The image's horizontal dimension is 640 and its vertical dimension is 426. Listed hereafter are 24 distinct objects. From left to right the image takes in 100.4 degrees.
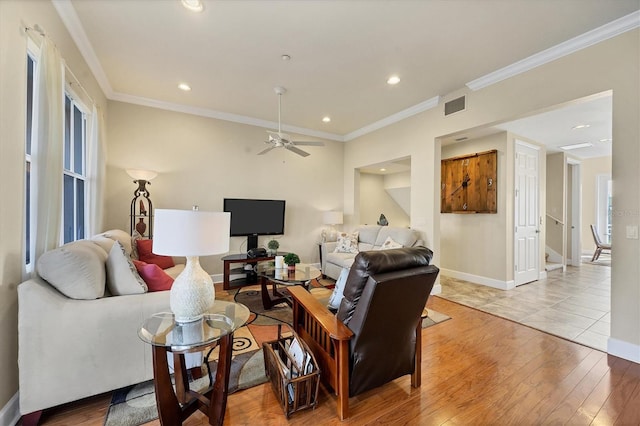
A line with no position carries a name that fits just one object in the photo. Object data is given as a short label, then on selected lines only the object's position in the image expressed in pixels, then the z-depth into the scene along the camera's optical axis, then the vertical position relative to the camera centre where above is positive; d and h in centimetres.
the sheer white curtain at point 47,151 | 176 +40
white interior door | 462 +0
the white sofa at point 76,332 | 150 -73
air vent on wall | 359 +149
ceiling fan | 355 +96
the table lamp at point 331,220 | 544 -16
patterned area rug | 166 -125
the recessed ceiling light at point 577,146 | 534 +141
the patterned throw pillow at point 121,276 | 186 -47
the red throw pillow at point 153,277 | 211 -53
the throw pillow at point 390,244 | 417 -49
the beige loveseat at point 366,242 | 420 -51
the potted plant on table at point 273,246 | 438 -56
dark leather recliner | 154 -68
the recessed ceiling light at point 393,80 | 337 +172
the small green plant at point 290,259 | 335 -60
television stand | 420 -101
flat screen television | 469 -10
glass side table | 140 -79
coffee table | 293 -74
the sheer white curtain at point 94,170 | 311 +48
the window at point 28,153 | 180 +40
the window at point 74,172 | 272 +42
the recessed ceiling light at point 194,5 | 214 +169
